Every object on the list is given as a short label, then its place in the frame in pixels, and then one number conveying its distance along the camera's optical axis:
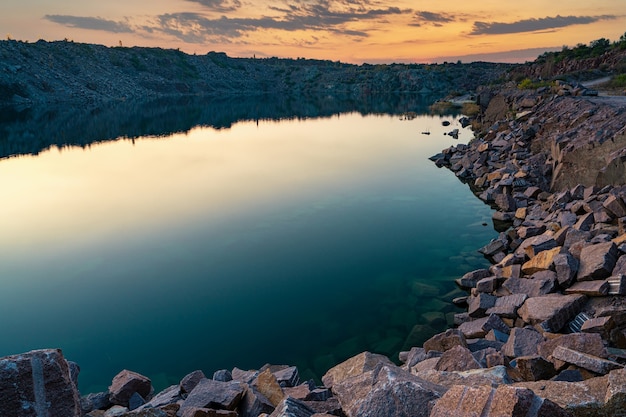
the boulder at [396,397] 4.12
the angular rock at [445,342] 7.38
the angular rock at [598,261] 8.94
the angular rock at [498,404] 3.22
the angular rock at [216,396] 5.95
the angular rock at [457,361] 5.87
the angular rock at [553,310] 8.29
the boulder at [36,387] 4.11
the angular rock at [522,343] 7.14
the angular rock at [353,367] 6.91
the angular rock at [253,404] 5.87
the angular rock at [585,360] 5.46
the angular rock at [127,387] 7.10
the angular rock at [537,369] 5.91
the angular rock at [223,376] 7.71
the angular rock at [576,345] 6.12
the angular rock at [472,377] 4.78
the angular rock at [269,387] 6.20
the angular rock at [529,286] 9.58
